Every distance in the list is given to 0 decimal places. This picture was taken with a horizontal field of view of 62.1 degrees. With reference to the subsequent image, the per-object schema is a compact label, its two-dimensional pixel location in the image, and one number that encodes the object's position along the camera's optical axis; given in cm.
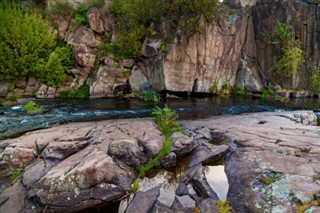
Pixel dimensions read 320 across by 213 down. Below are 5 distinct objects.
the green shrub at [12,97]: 2241
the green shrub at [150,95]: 2338
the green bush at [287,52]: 2678
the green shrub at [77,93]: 2442
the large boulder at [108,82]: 2453
